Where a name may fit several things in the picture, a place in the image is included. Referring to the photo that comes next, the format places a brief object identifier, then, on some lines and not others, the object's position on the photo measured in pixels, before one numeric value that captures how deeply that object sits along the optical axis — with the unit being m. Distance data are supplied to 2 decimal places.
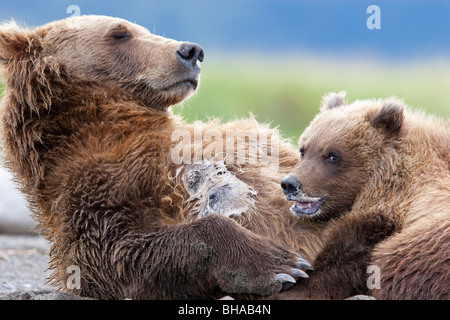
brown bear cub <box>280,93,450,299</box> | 9.97
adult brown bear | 10.84
